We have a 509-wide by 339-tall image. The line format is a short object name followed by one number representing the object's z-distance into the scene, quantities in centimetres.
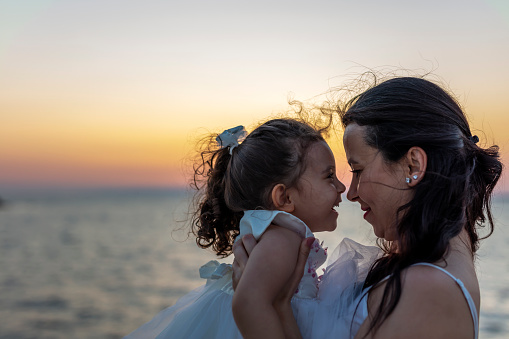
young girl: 84
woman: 67
